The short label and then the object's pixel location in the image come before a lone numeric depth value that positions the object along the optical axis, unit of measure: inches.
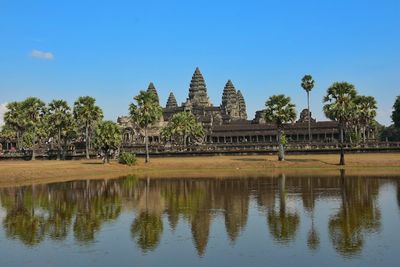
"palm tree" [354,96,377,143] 3509.8
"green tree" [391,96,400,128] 4699.8
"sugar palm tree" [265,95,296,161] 3142.2
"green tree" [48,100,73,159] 3811.5
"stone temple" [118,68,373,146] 5319.9
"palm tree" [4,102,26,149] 3868.1
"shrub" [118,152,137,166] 3181.6
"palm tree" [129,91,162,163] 3307.1
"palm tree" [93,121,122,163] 3152.1
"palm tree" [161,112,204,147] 4465.3
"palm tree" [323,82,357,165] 2945.4
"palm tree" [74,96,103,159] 3683.6
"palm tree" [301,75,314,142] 4020.7
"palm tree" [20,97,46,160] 3838.6
